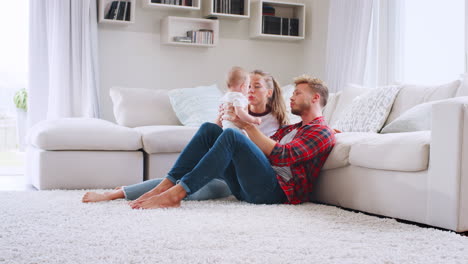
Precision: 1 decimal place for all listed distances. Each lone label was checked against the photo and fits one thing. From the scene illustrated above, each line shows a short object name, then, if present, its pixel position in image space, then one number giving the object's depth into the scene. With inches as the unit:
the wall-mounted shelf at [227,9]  221.8
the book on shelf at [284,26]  236.5
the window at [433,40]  173.0
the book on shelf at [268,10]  235.0
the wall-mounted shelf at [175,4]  211.8
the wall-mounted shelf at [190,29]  218.1
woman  118.7
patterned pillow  146.6
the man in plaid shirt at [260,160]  106.8
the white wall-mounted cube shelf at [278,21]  231.1
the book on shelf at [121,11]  209.5
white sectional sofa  94.4
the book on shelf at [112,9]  208.5
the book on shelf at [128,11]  210.9
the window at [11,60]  214.8
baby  112.2
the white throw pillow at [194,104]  179.6
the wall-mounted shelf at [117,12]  208.4
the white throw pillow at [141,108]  182.7
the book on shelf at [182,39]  217.9
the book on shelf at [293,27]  238.7
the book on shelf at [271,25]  233.3
